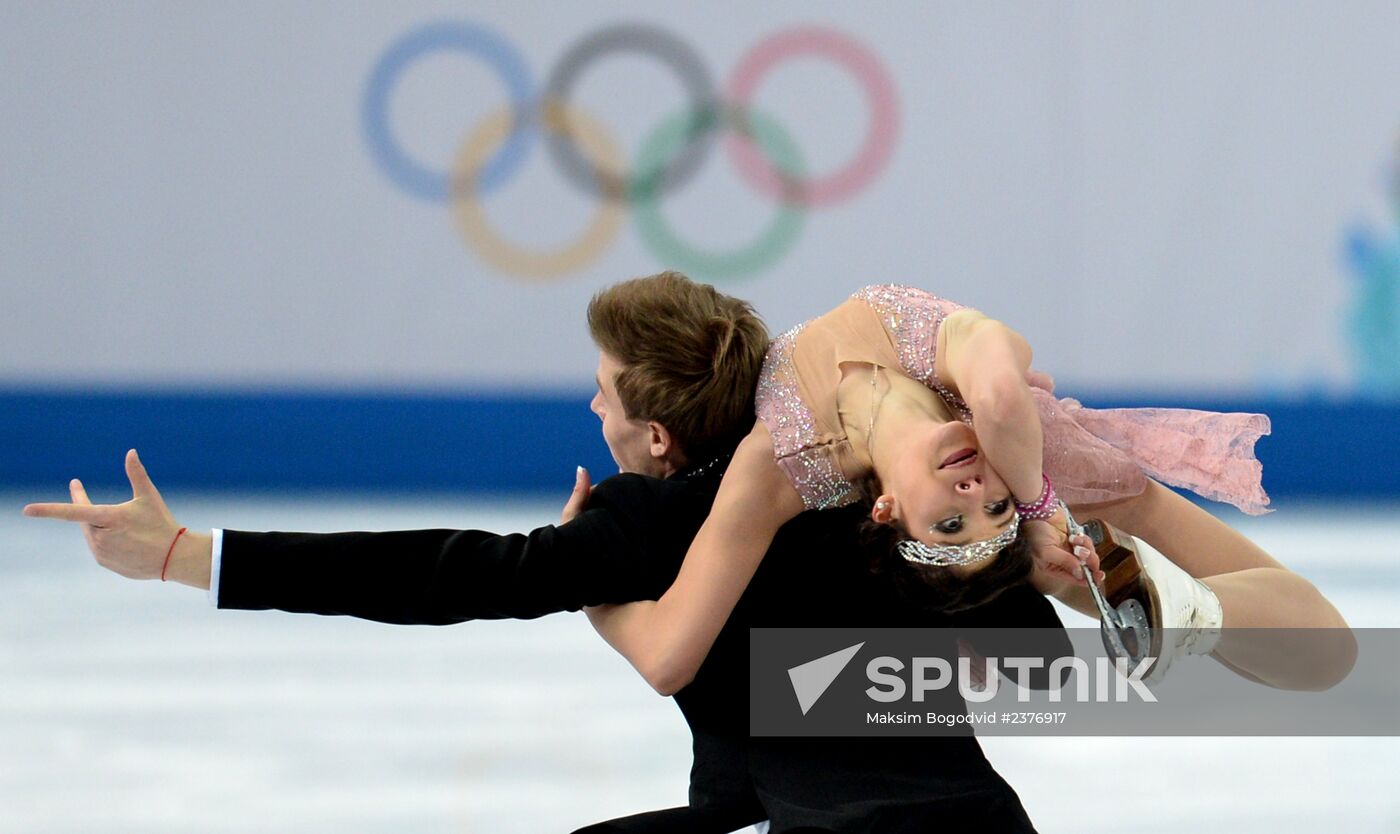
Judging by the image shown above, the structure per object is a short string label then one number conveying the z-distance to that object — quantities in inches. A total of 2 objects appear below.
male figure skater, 633.9
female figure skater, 630.8
